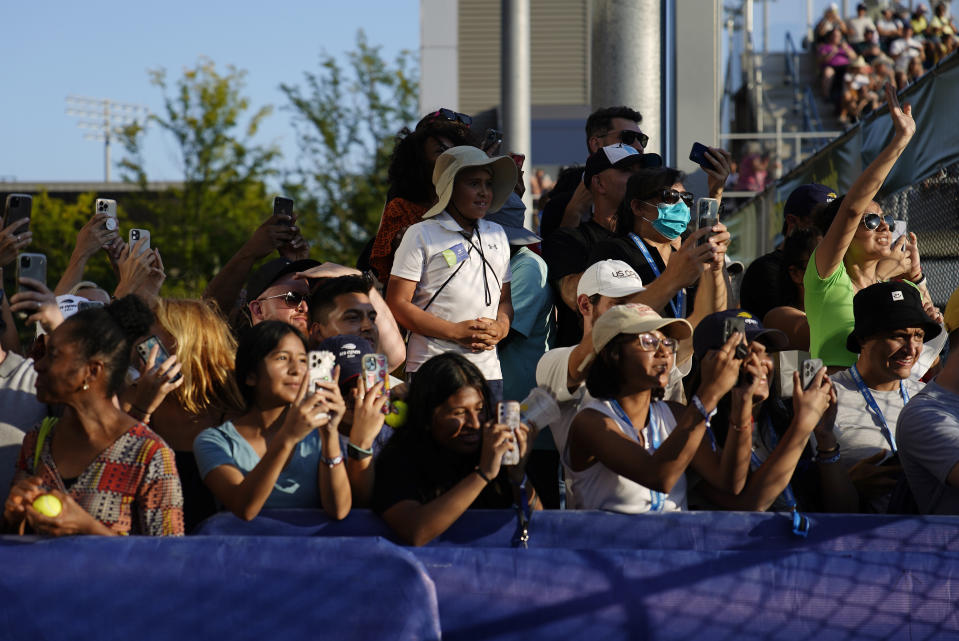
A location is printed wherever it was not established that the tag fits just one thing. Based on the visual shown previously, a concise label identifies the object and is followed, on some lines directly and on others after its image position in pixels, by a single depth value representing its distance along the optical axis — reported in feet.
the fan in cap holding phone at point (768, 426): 26.89
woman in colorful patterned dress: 24.58
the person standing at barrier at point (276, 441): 24.57
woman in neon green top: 32.91
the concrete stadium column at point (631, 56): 49.03
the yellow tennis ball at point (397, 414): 28.63
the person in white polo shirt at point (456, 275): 34.30
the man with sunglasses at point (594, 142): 41.63
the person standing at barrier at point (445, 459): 25.11
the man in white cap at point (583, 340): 29.55
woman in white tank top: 26.27
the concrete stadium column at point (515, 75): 68.08
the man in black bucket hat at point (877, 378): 31.30
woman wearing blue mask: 33.58
